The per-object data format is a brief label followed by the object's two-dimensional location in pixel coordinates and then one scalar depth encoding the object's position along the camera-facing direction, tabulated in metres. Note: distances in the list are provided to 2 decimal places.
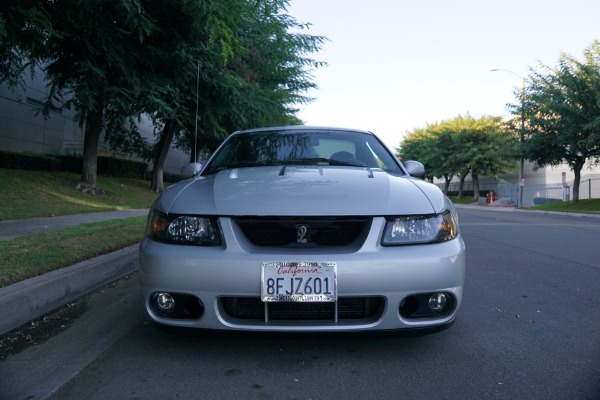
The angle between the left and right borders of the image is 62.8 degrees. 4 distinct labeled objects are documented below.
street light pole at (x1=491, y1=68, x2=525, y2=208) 30.28
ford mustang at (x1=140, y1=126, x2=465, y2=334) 2.55
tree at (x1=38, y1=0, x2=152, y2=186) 10.08
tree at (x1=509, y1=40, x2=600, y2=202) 26.31
